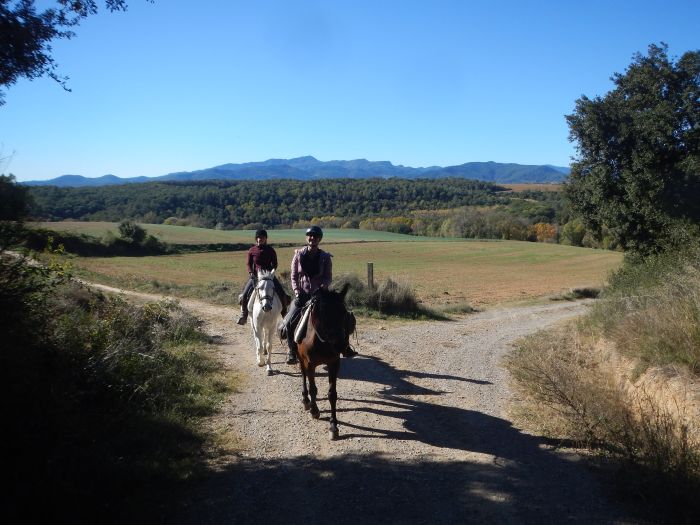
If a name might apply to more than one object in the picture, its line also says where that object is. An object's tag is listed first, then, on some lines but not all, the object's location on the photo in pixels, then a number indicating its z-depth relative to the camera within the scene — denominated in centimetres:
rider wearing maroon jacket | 1038
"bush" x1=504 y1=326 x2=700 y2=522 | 446
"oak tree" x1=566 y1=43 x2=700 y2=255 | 1593
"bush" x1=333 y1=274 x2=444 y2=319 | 1809
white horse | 950
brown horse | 638
